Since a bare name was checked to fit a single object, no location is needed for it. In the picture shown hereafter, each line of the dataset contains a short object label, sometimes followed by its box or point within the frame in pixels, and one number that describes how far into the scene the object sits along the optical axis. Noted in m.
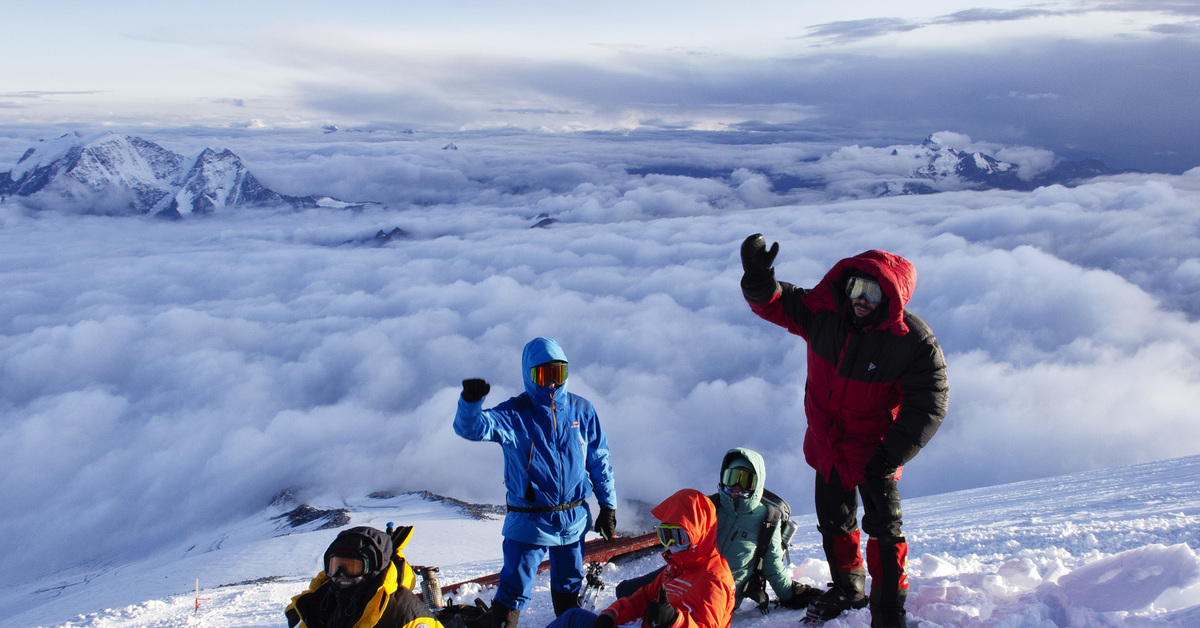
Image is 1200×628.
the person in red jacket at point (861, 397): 3.18
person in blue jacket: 4.01
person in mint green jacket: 3.96
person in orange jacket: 3.21
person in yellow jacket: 2.96
